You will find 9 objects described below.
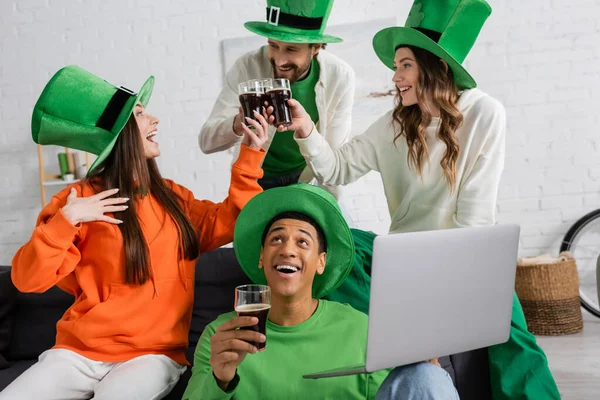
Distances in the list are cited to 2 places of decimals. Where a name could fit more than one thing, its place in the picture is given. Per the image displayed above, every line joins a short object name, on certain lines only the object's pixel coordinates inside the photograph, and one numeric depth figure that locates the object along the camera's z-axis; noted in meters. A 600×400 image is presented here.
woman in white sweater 2.20
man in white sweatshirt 2.38
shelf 5.17
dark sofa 2.51
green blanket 2.05
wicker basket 4.17
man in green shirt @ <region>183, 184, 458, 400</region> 1.79
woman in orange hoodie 1.99
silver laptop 1.33
